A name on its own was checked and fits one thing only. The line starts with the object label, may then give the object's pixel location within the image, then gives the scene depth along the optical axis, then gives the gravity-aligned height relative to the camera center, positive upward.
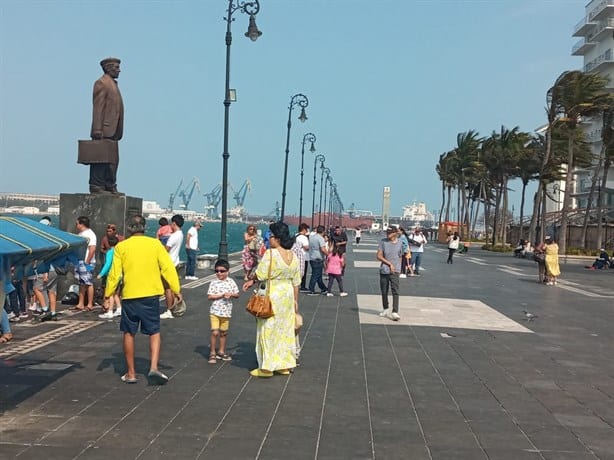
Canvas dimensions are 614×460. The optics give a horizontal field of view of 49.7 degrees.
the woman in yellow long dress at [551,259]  20.97 -1.01
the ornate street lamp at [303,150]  46.69 +4.79
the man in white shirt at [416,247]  22.62 -0.90
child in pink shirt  14.88 -1.08
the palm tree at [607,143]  39.19 +5.21
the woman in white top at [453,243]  29.23 -0.93
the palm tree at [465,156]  71.12 +7.27
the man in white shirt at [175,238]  12.48 -0.55
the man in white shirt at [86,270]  11.11 -1.13
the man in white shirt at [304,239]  14.59 -0.52
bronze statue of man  13.42 +1.82
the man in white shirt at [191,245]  16.70 -0.89
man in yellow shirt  6.77 -0.82
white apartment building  64.00 +18.78
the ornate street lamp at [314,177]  60.13 +3.54
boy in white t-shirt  7.81 -1.06
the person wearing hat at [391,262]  11.49 -0.73
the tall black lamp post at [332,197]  95.28 +3.04
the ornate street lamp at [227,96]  20.48 +3.69
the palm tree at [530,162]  53.44 +5.21
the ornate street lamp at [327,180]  80.84 +4.77
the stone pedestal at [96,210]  13.11 -0.09
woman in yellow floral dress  7.22 -1.05
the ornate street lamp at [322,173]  67.94 +4.70
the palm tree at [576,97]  37.56 +7.55
